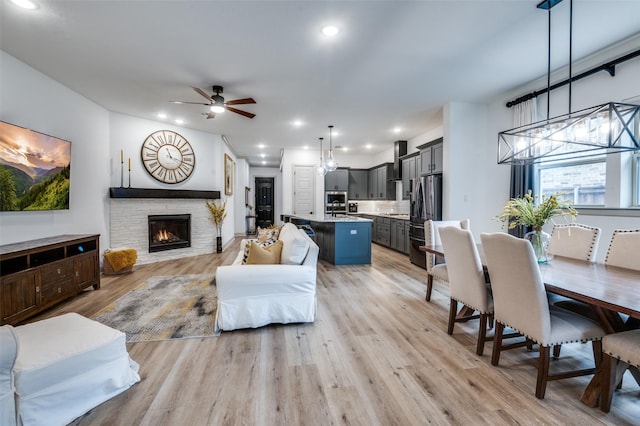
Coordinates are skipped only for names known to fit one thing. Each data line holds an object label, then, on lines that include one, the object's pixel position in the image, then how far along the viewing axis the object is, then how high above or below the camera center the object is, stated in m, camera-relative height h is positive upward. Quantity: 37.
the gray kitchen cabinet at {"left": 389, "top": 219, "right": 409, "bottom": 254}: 6.41 -0.74
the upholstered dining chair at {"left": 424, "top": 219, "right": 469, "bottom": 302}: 3.46 -0.45
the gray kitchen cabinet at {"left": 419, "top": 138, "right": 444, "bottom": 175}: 5.20 +0.95
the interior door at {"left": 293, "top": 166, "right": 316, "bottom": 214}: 8.53 +0.50
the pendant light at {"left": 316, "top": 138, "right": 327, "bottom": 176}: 6.79 +0.89
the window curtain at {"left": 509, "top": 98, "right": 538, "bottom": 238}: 3.92 +0.51
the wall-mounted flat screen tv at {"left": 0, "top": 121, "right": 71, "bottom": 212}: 2.96 +0.41
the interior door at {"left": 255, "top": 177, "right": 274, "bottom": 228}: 11.92 +0.17
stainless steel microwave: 8.84 +0.13
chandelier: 1.77 +0.54
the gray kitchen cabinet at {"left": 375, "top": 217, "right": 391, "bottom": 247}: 7.40 -0.72
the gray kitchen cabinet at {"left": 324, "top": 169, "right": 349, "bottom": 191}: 8.83 +0.80
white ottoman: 1.46 -0.95
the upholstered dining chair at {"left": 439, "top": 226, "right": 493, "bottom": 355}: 2.28 -0.63
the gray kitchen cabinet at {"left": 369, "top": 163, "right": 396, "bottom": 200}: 8.06 +0.67
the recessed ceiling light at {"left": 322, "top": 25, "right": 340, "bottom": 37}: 2.65 +1.71
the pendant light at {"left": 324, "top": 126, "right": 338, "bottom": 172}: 6.07 +0.93
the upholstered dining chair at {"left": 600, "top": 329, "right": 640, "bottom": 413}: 1.54 -0.90
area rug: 2.66 -1.21
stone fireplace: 5.22 -0.25
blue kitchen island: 5.49 -0.72
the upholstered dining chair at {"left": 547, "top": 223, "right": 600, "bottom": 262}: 2.51 -0.36
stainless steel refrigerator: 4.99 -0.04
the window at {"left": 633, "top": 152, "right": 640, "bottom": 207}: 2.98 +0.27
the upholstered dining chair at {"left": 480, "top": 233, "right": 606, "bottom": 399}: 1.78 -0.71
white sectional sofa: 2.63 -0.86
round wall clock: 5.61 +1.03
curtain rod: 2.85 +1.54
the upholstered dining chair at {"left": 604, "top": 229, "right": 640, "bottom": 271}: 2.20 -0.37
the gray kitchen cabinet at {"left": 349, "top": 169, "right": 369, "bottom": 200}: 9.14 +0.70
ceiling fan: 3.89 +1.46
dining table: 1.50 -0.51
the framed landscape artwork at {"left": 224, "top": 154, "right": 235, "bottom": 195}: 7.33 +0.87
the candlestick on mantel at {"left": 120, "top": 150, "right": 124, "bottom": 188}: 5.25 +0.68
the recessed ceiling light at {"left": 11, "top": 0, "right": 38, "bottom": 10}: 2.31 +1.71
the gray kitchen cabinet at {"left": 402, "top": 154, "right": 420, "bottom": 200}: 6.38 +0.81
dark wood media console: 2.65 -0.76
